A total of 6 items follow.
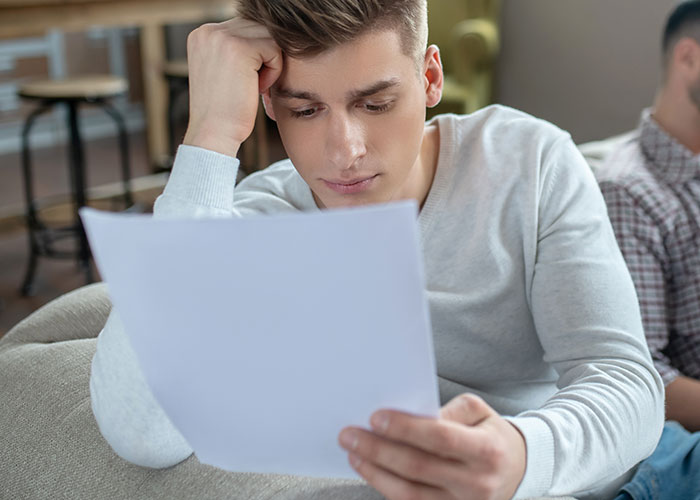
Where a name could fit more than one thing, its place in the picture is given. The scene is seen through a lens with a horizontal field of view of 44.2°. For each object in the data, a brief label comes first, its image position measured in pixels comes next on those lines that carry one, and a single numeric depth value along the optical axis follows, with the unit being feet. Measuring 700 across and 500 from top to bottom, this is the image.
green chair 14.98
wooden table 10.74
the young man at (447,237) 2.62
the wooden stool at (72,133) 10.64
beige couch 3.01
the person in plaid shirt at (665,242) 5.23
